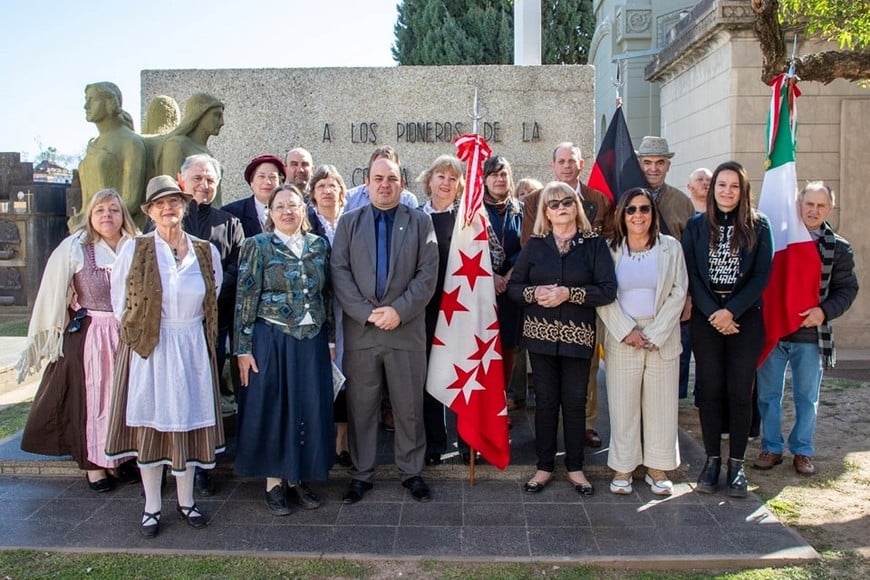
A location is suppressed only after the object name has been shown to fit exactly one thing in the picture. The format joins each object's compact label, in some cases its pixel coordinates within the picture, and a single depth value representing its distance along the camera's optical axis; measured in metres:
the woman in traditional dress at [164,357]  3.87
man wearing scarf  4.87
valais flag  4.60
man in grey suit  4.29
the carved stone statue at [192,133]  5.87
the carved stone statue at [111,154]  5.66
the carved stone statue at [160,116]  6.53
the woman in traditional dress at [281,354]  4.13
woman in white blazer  4.34
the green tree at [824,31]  5.88
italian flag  4.83
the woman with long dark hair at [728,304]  4.38
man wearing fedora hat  5.39
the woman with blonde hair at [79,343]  4.38
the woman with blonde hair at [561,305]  4.33
